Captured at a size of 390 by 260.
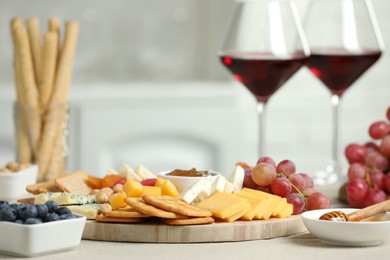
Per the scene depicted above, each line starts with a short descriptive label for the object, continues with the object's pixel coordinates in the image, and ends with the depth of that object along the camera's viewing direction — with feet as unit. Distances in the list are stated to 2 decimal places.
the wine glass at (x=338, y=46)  4.56
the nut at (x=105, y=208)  3.54
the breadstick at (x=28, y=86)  4.81
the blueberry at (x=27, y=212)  3.27
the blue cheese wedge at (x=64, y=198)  3.60
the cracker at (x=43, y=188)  3.92
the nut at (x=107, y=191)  3.68
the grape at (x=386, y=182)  4.13
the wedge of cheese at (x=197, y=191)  3.59
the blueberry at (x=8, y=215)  3.27
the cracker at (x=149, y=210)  3.41
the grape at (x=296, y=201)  3.76
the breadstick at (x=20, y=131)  4.81
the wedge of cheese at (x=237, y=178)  3.86
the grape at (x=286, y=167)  3.90
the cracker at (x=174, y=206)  3.42
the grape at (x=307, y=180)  3.92
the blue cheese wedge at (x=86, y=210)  3.56
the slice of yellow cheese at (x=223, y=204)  3.51
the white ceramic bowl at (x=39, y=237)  3.22
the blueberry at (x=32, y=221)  3.24
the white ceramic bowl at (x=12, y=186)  4.21
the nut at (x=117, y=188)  3.74
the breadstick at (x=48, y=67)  4.86
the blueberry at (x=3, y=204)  3.34
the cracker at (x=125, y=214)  3.47
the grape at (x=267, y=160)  3.88
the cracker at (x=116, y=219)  3.49
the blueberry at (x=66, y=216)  3.31
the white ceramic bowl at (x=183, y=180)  3.78
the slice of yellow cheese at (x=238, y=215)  3.52
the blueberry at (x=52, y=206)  3.35
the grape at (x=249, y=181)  3.88
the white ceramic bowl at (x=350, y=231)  3.37
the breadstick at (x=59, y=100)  4.80
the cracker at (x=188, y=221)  3.45
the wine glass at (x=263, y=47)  4.37
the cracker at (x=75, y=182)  3.89
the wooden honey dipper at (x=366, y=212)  3.53
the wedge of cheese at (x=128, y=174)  4.03
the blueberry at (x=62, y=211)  3.35
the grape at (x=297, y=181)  3.85
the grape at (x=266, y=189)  3.84
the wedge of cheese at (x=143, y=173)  4.11
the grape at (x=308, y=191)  3.87
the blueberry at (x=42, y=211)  3.29
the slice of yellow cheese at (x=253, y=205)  3.56
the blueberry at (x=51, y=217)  3.28
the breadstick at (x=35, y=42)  4.88
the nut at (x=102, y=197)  3.63
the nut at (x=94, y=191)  3.80
